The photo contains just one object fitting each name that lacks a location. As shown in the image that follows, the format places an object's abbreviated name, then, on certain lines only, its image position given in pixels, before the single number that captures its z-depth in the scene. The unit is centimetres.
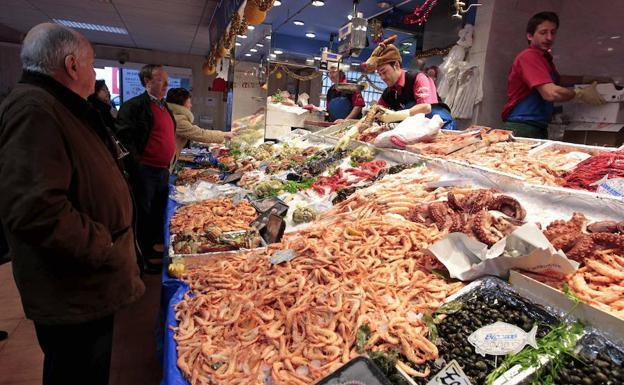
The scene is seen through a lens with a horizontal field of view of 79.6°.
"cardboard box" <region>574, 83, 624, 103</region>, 408
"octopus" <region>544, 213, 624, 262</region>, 185
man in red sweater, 477
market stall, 148
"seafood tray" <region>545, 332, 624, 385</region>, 124
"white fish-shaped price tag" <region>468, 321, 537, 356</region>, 140
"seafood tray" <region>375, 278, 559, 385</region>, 141
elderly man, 165
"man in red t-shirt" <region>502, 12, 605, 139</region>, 378
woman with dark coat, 304
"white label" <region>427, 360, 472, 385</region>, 127
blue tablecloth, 163
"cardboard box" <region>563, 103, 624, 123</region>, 423
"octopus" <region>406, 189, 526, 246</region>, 218
